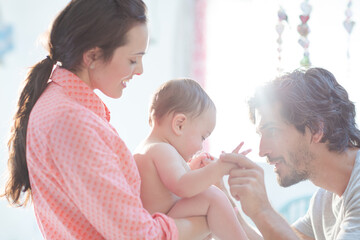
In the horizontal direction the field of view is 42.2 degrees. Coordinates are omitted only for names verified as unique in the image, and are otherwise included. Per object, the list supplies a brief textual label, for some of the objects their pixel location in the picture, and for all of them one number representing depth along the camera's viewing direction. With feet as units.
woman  3.38
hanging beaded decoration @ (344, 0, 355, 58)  9.66
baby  4.20
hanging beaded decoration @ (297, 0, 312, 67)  9.21
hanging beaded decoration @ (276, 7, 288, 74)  9.73
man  5.48
